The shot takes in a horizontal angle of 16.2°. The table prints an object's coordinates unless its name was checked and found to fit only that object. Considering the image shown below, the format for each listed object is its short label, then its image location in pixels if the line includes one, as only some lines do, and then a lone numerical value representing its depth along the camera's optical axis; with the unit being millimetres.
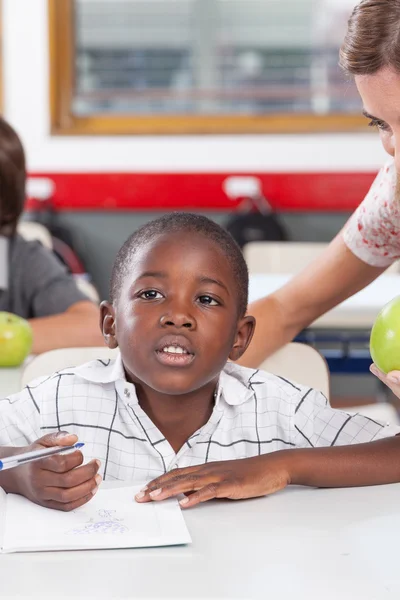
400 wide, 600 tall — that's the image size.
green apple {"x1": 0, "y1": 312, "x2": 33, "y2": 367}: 1809
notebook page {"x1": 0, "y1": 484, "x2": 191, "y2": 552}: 1134
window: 4773
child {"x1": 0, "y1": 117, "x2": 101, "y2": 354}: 2123
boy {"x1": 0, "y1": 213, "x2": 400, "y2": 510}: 1325
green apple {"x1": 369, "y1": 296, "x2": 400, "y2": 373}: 1306
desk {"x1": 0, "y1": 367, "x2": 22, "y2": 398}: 1665
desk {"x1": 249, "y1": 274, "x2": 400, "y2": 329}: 2369
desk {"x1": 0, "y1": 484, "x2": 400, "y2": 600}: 1064
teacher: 1420
